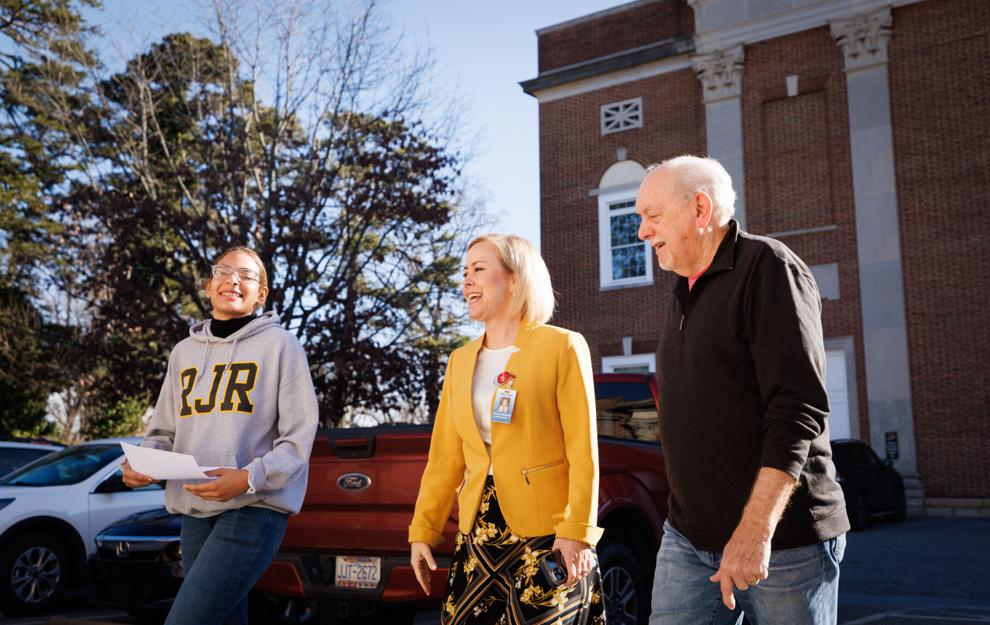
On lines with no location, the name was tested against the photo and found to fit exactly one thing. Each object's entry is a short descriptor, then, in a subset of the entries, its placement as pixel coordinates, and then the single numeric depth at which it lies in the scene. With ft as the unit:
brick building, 58.90
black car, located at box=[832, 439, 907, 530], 50.16
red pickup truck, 16.06
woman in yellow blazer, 9.67
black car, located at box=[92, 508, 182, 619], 24.11
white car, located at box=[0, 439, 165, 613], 28.63
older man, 7.45
